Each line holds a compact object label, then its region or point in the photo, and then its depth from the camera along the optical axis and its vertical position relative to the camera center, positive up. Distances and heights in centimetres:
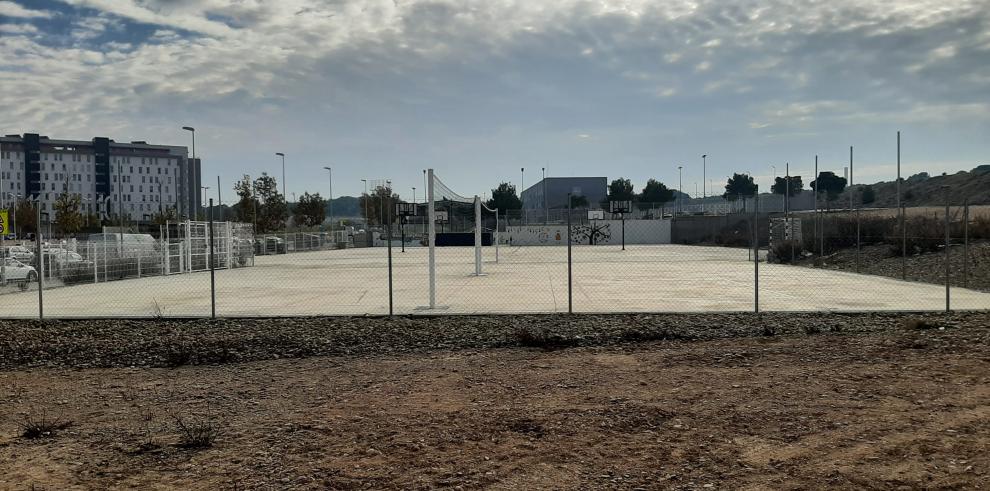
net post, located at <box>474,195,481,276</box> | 2464 -61
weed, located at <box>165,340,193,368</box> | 950 -164
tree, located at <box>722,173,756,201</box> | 14512 +746
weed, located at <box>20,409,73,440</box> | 612 -167
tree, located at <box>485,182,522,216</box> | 12238 +461
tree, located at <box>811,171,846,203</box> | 12588 +684
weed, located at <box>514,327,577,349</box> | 1034 -162
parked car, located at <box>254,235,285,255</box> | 5391 -115
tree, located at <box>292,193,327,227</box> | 8456 +219
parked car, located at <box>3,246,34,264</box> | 3134 -90
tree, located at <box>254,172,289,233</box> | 7088 +258
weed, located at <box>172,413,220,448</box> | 572 -164
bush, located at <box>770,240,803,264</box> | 3278 -134
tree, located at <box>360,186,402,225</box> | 9299 +317
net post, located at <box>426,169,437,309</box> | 1484 +2
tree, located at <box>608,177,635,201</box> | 12462 +615
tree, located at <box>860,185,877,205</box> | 11494 +389
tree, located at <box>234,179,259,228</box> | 6750 +246
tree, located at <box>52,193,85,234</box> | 6569 +159
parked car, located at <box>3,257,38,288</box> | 2475 -130
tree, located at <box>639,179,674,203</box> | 12631 +533
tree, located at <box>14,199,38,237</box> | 7744 +152
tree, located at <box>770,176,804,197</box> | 9176 +525
